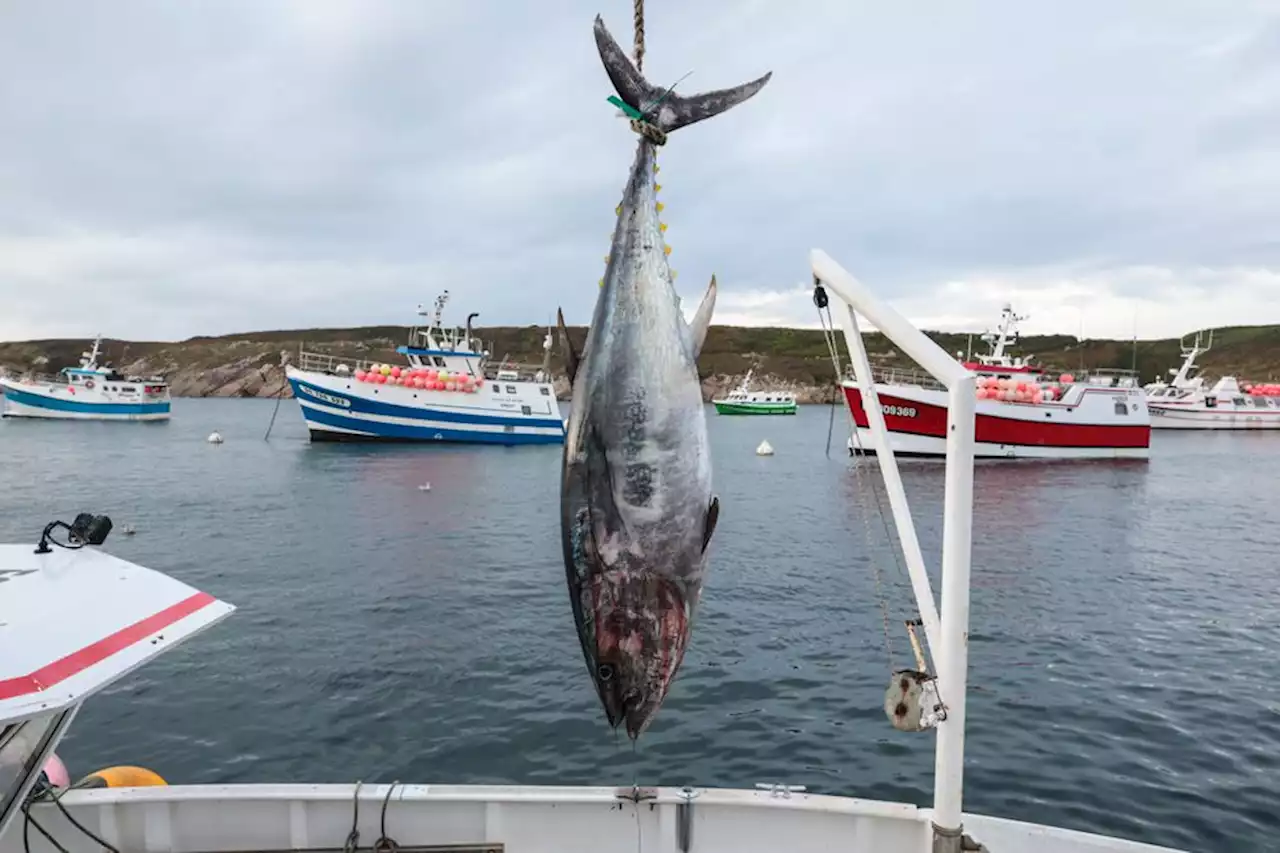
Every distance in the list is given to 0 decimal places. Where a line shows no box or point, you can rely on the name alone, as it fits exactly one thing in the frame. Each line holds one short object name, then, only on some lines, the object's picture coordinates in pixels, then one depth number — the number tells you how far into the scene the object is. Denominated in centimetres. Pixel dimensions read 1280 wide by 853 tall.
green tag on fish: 287
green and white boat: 9512
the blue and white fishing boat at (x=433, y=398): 4612
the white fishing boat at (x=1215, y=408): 7144
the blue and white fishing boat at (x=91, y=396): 6669
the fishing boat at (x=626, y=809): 391
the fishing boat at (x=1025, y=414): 3975
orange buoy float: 525
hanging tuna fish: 246
